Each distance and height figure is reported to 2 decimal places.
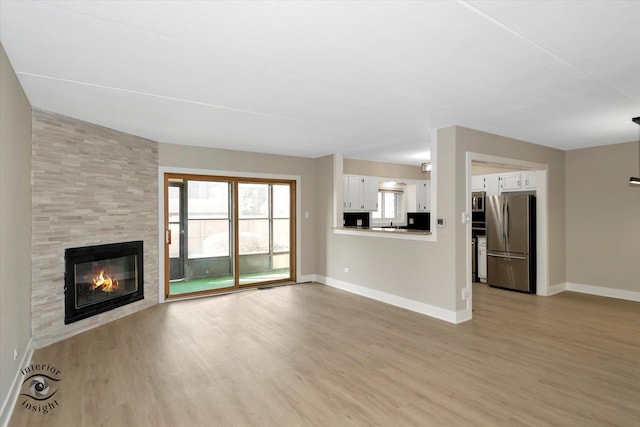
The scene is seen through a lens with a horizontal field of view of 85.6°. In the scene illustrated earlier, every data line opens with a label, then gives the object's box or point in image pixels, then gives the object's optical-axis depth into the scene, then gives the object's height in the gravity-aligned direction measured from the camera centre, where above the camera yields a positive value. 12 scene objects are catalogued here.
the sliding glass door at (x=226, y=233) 5.81 -0.32
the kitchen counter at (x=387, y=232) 4.83 -0.28
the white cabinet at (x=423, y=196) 8.30 +0.45
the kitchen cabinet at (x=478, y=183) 6.88 +0.64
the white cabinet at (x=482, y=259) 6.72 -0.87
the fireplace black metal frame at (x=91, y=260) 3.96 -0.70
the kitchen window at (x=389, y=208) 8.02 +0.17
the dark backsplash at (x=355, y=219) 7.23 -0.09
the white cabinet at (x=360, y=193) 6.97 +0.45
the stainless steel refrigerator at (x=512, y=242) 5.90 -0.48
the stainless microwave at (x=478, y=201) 6.79 +0.27
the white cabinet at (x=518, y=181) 6.11 +0.61
